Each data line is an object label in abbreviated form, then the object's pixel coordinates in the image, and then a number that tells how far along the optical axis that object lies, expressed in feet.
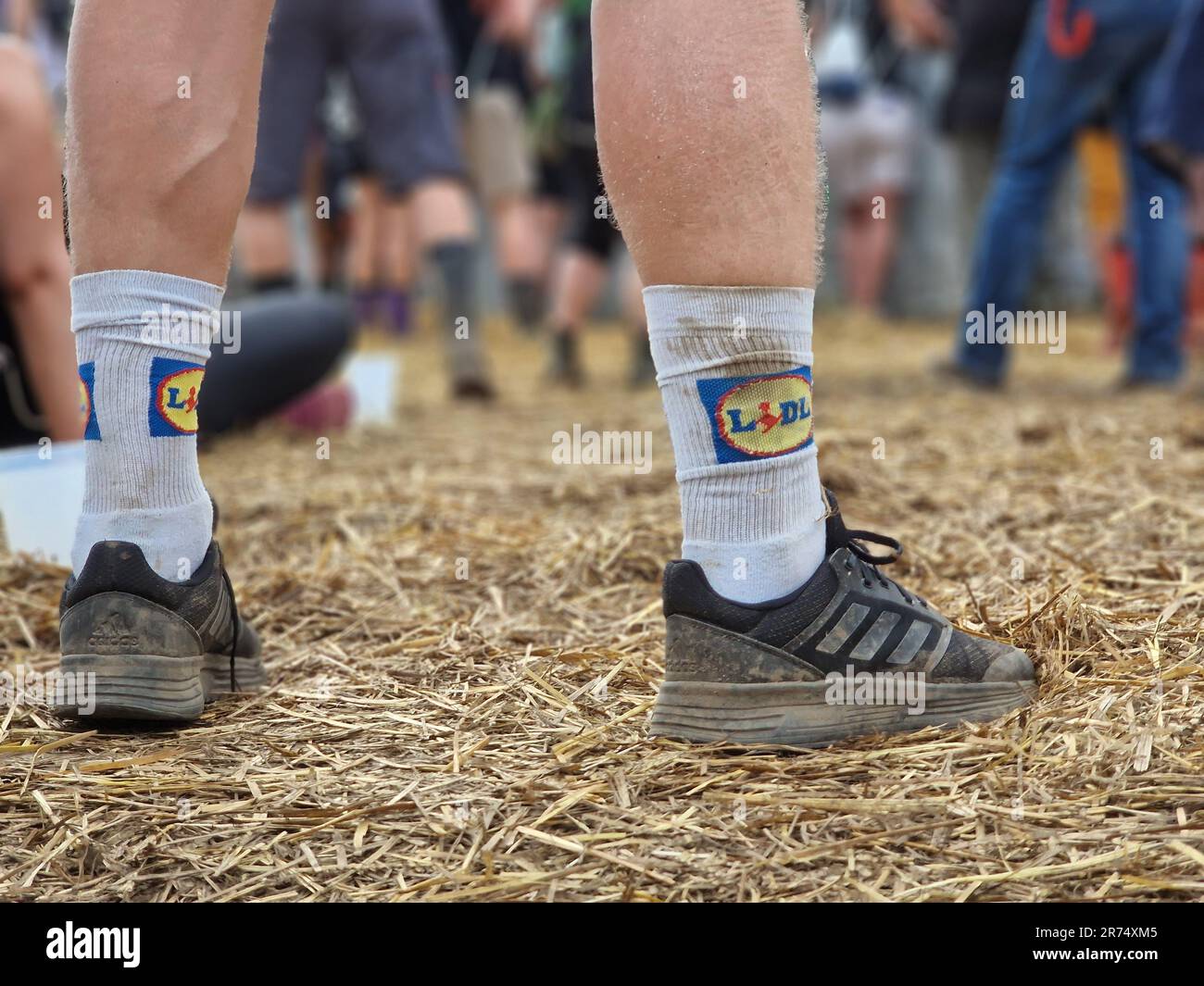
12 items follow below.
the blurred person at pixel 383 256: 21.67
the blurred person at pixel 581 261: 14.56
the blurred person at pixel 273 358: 9.09
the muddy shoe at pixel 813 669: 3.69
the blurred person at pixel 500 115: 15.85
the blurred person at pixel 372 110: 10.79
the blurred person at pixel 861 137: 21.91
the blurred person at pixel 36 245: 6.70
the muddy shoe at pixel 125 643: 3.85
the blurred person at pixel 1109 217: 15.05
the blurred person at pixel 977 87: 13.58
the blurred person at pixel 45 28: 11.25
